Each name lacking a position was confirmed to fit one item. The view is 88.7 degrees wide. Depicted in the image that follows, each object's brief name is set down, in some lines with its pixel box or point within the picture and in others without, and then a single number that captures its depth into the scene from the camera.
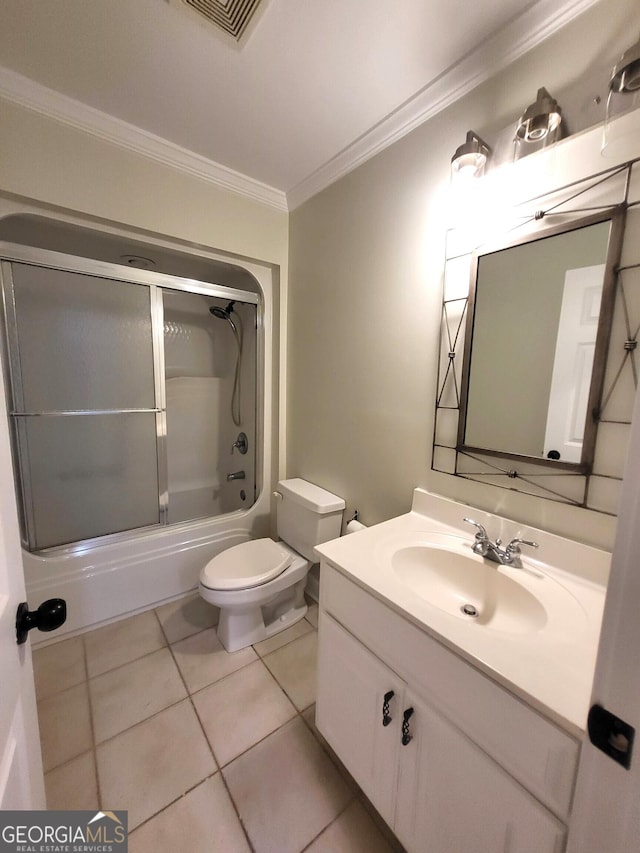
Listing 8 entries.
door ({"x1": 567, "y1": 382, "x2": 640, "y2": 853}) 0.37
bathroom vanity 0.60
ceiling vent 0.97
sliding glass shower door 1.82
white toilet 1.53
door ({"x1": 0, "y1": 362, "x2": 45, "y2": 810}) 0.52
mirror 0.90
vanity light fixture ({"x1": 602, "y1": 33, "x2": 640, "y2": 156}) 0.78
